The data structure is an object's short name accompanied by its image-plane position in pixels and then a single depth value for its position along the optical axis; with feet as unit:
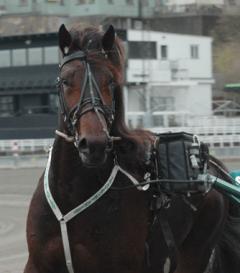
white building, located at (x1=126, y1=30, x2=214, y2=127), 248.80
